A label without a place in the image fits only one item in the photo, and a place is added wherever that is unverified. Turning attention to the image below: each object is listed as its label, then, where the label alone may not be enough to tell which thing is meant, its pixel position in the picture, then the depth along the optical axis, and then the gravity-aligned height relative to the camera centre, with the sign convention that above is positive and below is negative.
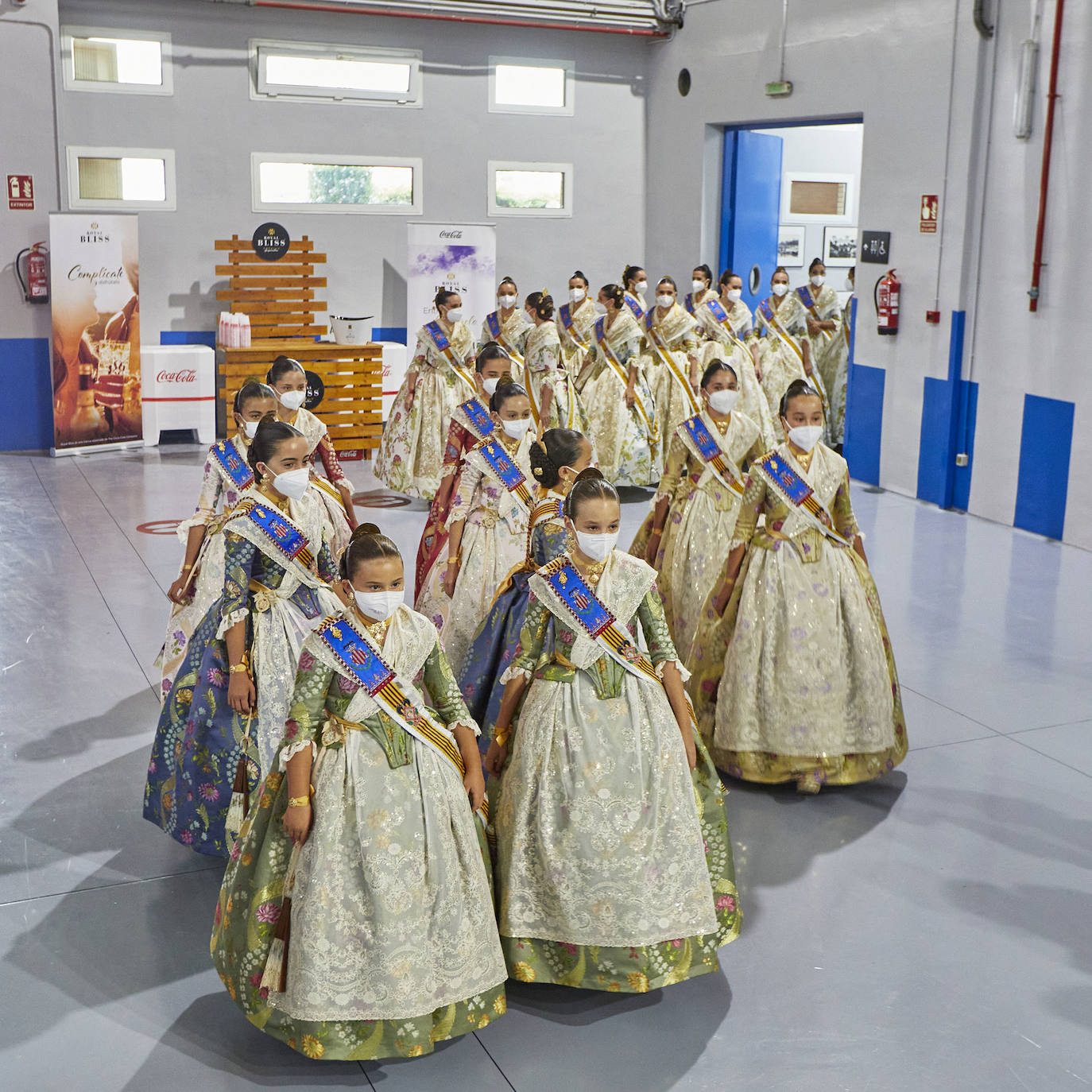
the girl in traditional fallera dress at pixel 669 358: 9.59 -0.34
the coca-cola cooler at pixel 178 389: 10.79 -0.74
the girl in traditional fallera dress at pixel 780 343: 10.93 -0.23
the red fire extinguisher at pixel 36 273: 10.22 +0.16
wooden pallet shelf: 10.84 -0.37
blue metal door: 12.23 +1.01
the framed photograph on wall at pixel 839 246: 13.88 +0.74
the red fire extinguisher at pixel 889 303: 9.47 +0.11
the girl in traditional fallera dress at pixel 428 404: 8.83 -0.66
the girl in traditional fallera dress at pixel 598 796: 3.13 -1.15
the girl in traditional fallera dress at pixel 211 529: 4.40 -0.76
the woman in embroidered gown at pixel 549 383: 8.49 -0.50
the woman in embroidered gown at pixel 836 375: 11.41 -0.51
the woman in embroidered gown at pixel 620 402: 9.22 -0.64
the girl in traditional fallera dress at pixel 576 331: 10.10 -0.18
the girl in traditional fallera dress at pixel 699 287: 11.03 +0.21
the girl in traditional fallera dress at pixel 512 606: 4.05 -0.92
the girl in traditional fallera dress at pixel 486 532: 5.00 -0.85
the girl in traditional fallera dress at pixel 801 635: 4.47 -1.08
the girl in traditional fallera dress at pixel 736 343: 9.88 -0.23
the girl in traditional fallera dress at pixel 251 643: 3.75 -0.98
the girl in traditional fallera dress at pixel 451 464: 5.19 -0.62
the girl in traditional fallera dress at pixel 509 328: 9.84 -0.16
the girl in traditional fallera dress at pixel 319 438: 4.90 -0.55
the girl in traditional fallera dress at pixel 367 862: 2.84 -1.21
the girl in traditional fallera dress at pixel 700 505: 5.29 -0.78
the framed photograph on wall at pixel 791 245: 13.62 +0.71
